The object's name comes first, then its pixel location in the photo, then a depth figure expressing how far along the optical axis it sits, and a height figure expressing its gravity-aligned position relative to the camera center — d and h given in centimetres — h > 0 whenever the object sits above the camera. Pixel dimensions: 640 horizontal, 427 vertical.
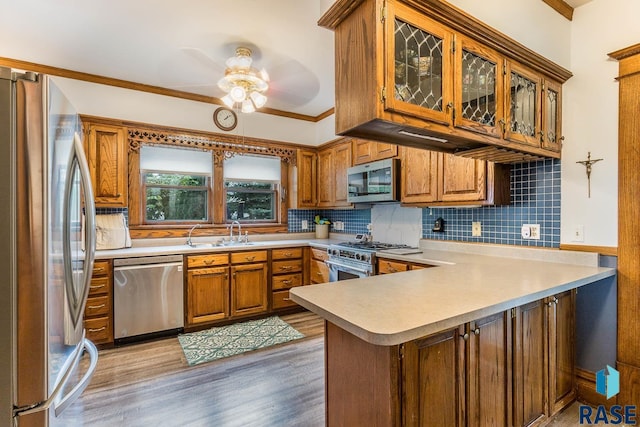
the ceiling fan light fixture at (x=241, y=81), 275 +120
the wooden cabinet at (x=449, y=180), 244 +26
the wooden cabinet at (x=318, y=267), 389 -74
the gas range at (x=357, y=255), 316 -50
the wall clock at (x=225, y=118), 402 +124
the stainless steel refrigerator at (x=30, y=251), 96 -12
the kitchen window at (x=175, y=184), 378 +37
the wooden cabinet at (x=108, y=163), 324 +54
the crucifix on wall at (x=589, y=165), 215 +30
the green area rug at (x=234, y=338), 288 -134
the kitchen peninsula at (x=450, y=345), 114 -61
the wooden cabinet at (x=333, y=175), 408 +51
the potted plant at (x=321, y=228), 482 -28
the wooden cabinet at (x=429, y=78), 137 +68
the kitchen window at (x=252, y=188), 430 +34
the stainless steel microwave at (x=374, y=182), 320 +32
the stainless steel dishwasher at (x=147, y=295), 305 -86
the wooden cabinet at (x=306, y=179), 454 +48
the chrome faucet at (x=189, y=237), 382 -32
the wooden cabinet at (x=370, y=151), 333 +68
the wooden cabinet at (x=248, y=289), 368 -96
